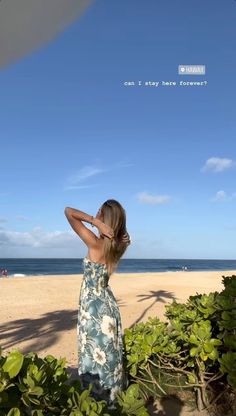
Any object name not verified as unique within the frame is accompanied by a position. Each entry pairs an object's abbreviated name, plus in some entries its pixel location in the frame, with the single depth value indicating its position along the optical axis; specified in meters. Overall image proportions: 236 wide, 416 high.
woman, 3.15
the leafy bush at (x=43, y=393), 1.38
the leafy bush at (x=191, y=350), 3.81
